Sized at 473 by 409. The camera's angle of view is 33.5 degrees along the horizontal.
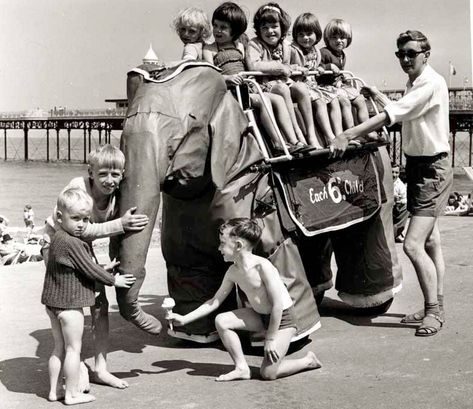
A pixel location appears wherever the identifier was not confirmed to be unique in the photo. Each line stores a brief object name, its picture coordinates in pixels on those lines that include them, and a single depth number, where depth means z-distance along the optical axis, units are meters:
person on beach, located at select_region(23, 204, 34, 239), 16.48
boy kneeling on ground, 4.68
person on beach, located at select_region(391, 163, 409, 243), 11.75
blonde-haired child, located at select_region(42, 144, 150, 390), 4.21
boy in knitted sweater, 4.25
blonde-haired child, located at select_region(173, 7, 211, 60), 5.42
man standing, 5.60
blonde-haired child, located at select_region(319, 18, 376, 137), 6.33
